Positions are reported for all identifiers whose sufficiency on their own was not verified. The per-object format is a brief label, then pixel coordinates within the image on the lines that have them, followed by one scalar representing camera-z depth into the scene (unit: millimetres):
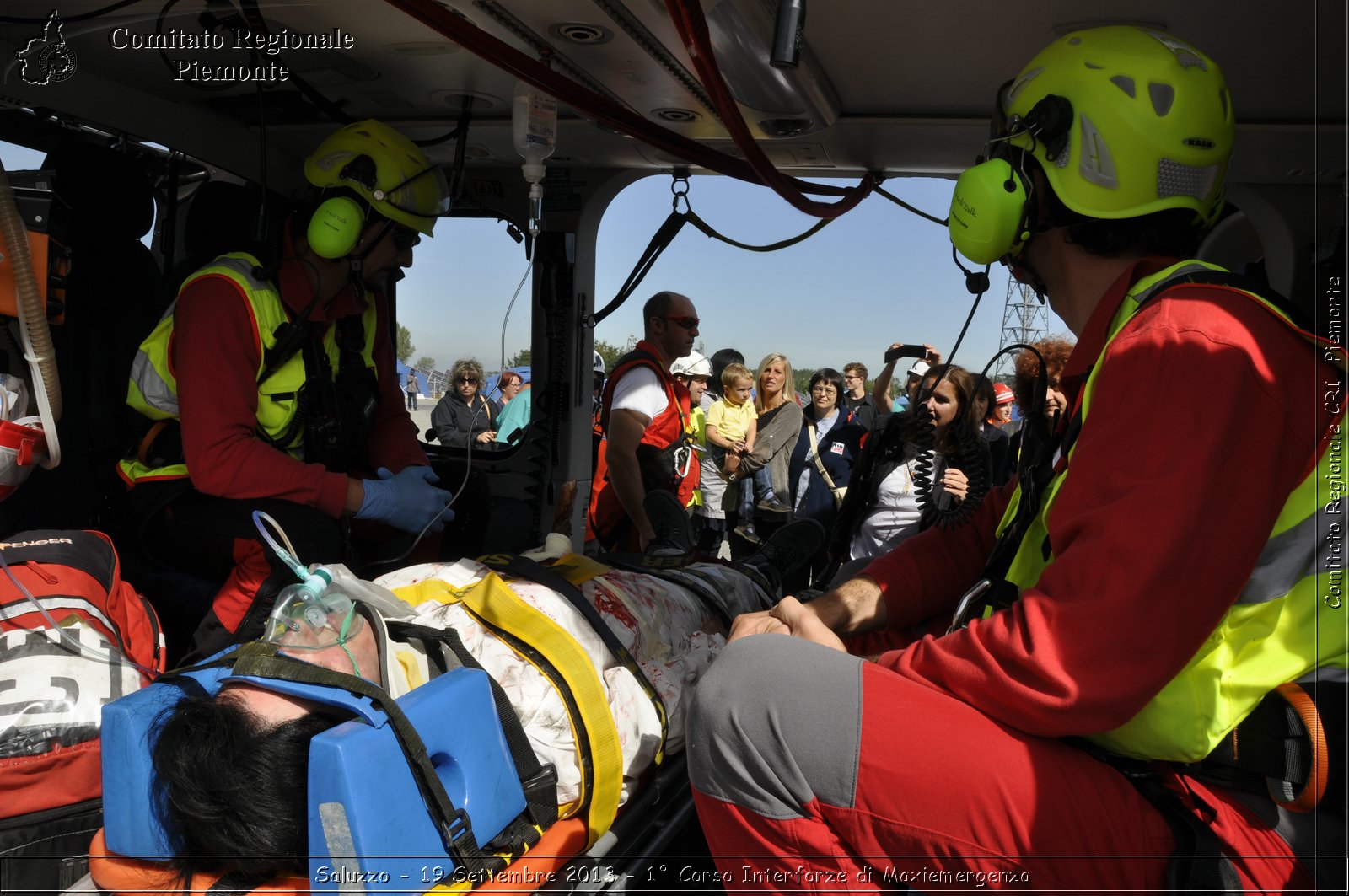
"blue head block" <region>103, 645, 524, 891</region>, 1436
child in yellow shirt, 7176
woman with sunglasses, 4793
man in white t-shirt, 4633
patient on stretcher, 1525
